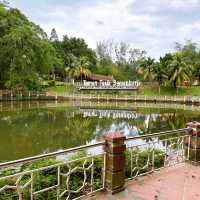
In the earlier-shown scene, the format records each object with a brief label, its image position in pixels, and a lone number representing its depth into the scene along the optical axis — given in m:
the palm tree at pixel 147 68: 33.96
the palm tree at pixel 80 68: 37.60
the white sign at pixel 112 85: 34.08
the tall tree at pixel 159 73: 32.94
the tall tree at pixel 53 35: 49.69
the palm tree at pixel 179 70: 31.62
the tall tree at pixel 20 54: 25.51
